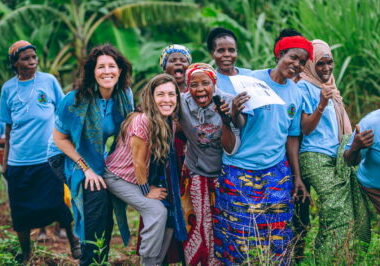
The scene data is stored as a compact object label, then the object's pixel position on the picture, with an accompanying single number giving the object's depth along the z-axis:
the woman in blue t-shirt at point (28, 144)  4.35
